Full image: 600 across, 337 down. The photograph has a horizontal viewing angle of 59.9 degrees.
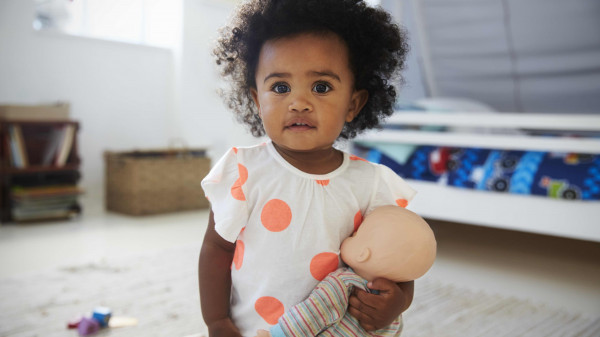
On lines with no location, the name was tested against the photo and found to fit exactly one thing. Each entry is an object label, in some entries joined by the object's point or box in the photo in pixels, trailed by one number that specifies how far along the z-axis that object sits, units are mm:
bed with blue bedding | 1694
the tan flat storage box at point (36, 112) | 2479
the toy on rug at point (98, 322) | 1225
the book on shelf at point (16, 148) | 2494
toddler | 701
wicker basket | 2723
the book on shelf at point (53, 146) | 2645
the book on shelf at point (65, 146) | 2625
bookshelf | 2467
